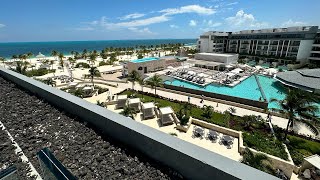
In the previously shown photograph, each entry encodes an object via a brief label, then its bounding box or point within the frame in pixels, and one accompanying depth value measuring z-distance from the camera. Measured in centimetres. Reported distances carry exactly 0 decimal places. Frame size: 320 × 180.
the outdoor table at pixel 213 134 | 1773
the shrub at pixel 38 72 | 4867
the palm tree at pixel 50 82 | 3316
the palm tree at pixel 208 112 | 2245
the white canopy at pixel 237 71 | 4616
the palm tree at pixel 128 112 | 2110
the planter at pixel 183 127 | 1916
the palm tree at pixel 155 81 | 3030
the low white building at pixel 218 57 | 5697
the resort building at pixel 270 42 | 5812
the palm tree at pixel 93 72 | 3616
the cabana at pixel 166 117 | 2049
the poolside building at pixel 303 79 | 3403
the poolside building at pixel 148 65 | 4507
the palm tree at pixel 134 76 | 3299
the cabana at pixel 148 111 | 2220
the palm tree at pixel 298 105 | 1748
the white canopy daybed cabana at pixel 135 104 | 2409
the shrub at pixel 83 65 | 6098
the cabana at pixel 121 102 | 2552
